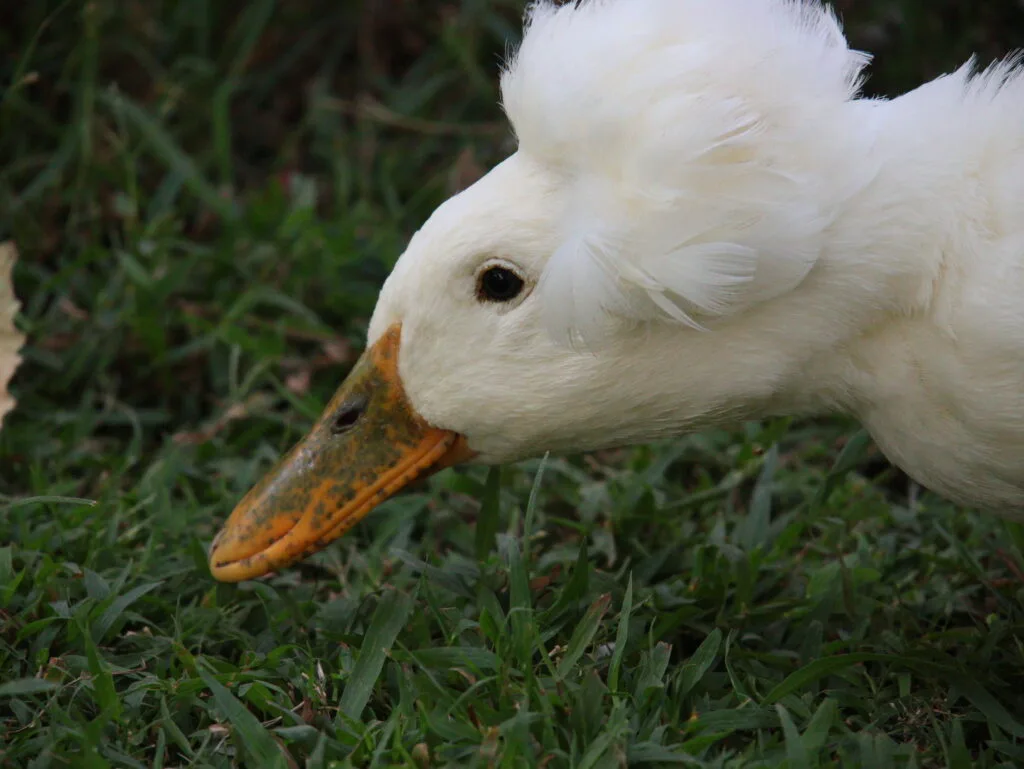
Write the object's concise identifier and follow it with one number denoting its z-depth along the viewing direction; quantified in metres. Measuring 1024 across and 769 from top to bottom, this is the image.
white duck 2.22
